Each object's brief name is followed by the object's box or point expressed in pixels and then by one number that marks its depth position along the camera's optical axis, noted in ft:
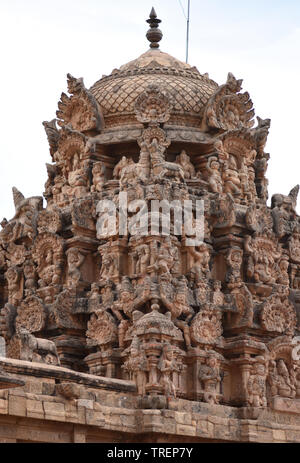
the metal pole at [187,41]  91.81
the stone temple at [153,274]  67.67
